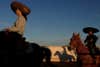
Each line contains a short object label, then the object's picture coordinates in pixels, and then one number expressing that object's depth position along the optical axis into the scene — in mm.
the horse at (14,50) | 3061
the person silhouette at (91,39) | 4273
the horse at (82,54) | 4288
